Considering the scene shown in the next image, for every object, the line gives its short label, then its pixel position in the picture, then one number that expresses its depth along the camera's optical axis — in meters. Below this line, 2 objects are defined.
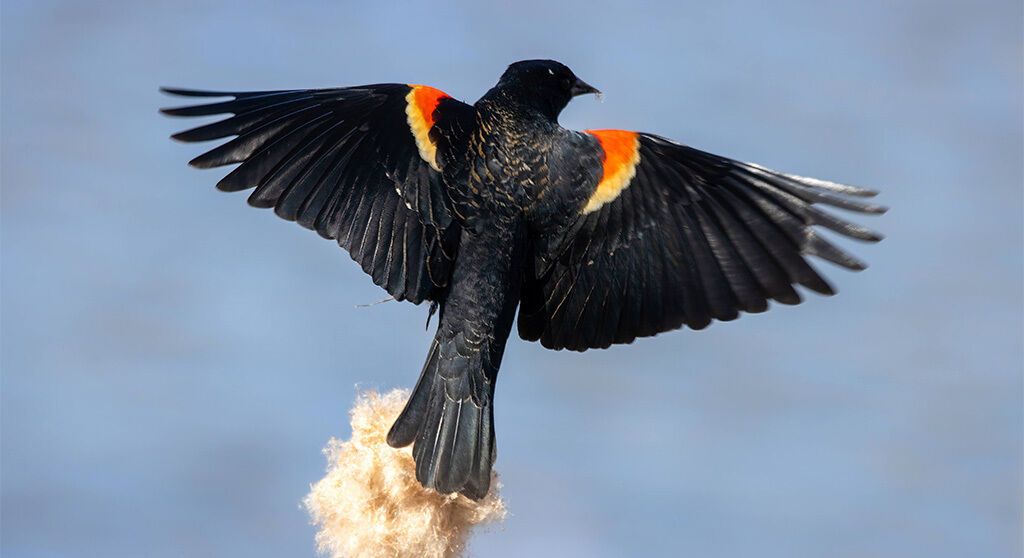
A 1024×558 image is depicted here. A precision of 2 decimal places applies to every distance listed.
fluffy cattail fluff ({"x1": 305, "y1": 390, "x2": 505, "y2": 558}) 5.77
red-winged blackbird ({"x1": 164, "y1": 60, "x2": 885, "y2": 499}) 8.02
